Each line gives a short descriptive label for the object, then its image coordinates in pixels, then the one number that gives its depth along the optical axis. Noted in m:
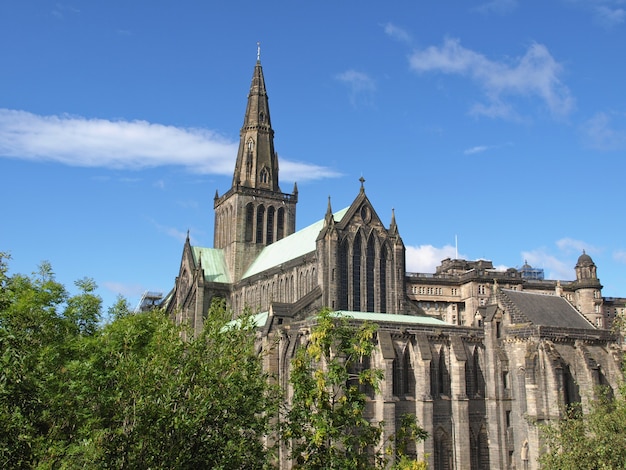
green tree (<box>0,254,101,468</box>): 20.89
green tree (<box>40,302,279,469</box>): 21.44
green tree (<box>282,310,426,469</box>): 25.34
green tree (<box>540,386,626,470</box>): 38.09
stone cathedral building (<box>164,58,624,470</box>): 60.00
